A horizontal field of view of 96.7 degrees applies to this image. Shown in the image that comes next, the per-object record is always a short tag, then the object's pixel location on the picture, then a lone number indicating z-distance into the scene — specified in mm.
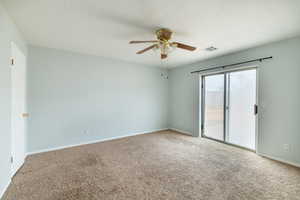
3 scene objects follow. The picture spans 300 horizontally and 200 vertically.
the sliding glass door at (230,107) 3314
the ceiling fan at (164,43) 2254
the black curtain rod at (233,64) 2971
